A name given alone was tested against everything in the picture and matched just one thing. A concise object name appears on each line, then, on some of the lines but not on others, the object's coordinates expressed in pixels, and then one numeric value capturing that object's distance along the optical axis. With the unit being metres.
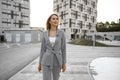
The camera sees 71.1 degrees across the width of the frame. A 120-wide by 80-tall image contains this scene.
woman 1.67
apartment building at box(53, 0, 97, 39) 35.80
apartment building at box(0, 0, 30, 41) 27.53
